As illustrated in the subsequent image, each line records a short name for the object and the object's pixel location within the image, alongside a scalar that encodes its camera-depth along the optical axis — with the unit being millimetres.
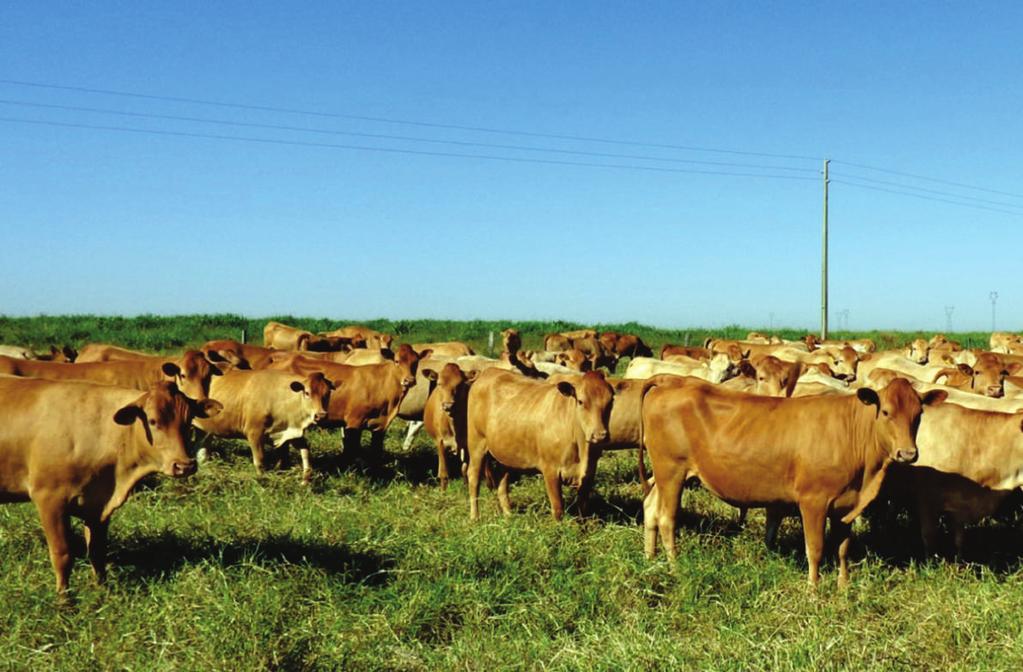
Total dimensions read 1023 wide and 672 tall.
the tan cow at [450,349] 19953
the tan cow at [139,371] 11523
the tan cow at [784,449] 7305
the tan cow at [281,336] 27259
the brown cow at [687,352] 22438
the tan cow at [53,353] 16000
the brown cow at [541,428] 9039
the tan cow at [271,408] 12008
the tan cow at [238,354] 15359
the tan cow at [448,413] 11562
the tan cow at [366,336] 22000
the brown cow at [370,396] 13109
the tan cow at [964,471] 8094
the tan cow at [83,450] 6535
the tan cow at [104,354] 15879
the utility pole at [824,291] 37962
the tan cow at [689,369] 16281
